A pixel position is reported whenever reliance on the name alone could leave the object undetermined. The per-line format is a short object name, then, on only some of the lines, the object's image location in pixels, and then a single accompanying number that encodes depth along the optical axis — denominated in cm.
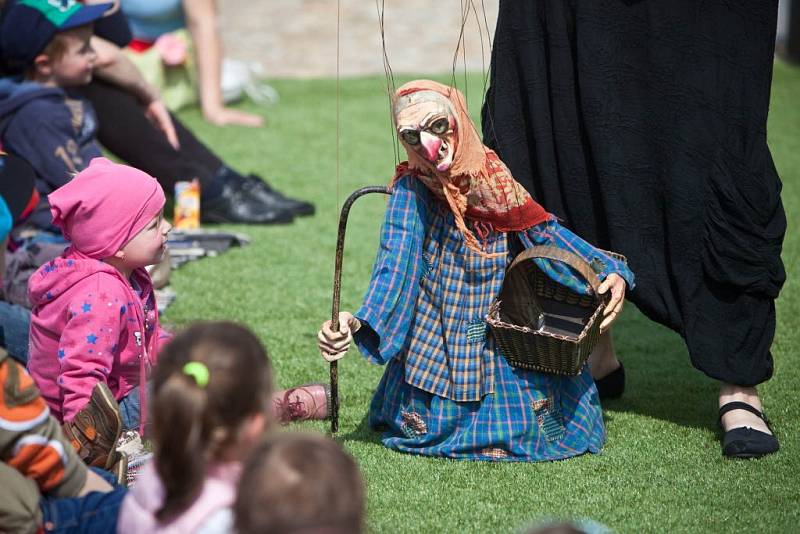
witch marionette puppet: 585
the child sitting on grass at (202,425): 386
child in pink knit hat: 573
